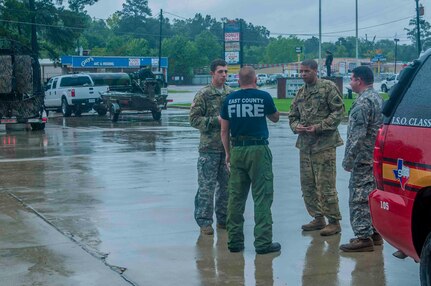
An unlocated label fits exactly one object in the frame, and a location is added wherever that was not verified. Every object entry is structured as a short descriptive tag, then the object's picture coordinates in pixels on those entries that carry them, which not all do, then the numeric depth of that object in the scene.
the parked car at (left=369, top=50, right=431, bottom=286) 5.41
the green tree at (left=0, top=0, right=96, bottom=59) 53.91
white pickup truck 35.34
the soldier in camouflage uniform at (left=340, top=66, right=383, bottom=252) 7.66
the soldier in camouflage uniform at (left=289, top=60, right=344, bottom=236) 8.45
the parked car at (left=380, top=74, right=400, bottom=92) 61.44
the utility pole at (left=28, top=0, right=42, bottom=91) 52.17
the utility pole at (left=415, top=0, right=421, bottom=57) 47.91
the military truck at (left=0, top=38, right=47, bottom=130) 25.39
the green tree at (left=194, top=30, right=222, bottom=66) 119.48
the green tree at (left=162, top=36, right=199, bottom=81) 113.31
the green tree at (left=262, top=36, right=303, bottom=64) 152.75
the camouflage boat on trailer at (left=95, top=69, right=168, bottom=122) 30.12
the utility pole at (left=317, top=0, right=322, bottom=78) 50.96
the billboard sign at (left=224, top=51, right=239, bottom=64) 57.34
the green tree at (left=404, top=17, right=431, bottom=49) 96.11
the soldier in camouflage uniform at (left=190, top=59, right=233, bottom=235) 8.68
